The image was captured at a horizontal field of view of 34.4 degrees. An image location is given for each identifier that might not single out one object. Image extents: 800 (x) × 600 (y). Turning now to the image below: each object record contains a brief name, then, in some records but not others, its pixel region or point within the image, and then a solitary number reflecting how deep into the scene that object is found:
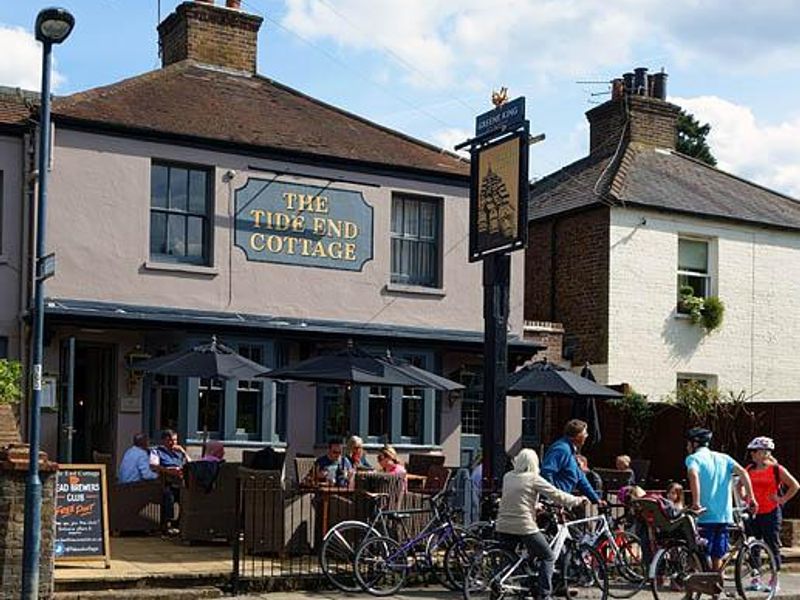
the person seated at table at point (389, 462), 16.38
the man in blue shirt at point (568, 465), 13.05
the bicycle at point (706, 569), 12.43
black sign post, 14.50
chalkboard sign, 13.17
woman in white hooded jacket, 11.84
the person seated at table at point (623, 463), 17.98
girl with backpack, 14.64
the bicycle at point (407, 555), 12.98
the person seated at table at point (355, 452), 16.17
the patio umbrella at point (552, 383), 17.42
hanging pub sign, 14.50
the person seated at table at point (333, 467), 14.86
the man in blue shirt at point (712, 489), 12.78
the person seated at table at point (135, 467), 16.08
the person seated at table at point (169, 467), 16.11
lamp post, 11.57
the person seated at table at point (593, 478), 15.61
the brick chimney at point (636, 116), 27.06
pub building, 18.70
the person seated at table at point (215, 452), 16.61
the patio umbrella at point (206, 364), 16.30
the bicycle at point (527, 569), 11.95
